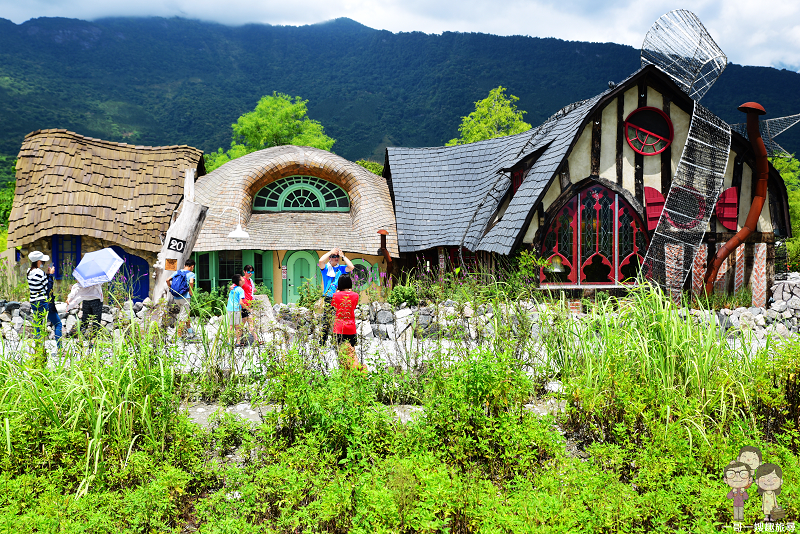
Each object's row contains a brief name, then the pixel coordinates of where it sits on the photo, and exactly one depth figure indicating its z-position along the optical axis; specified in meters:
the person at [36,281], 7.98
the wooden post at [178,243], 9.63
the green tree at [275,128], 26.75
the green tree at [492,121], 28.56
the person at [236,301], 7.45
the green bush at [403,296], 9.86
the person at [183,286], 8.20
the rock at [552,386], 5.22
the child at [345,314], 6.06
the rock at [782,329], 9.25
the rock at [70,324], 9.36
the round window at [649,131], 11.39
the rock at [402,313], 9.28
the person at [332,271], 8.80
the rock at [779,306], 10.90
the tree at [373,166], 29.61
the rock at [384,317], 9.46
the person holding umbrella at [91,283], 8.12
